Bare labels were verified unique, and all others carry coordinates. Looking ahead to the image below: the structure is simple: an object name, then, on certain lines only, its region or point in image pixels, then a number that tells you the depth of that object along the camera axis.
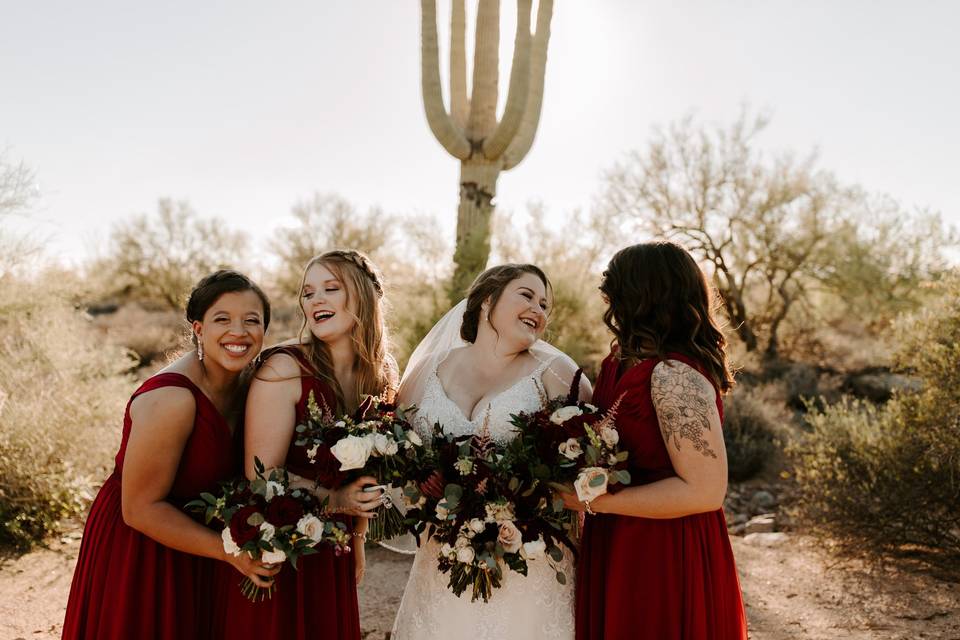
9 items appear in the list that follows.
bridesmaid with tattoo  2.49
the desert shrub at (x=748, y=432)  9.71
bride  3.04
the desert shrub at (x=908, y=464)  6.27
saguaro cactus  8.84
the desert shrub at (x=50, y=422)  7.01
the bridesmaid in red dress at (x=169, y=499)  2.56
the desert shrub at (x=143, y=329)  18.49
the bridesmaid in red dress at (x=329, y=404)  2.65
